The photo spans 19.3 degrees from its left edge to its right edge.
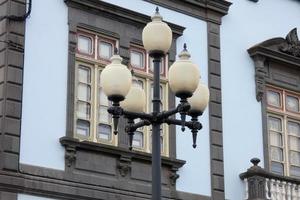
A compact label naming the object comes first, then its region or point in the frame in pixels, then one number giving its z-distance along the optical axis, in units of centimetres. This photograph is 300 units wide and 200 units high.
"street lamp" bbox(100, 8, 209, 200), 1057
